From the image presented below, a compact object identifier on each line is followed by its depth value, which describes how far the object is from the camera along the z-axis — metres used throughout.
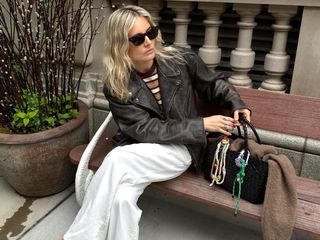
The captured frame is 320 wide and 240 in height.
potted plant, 2.55
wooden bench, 1.92
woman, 2.01
